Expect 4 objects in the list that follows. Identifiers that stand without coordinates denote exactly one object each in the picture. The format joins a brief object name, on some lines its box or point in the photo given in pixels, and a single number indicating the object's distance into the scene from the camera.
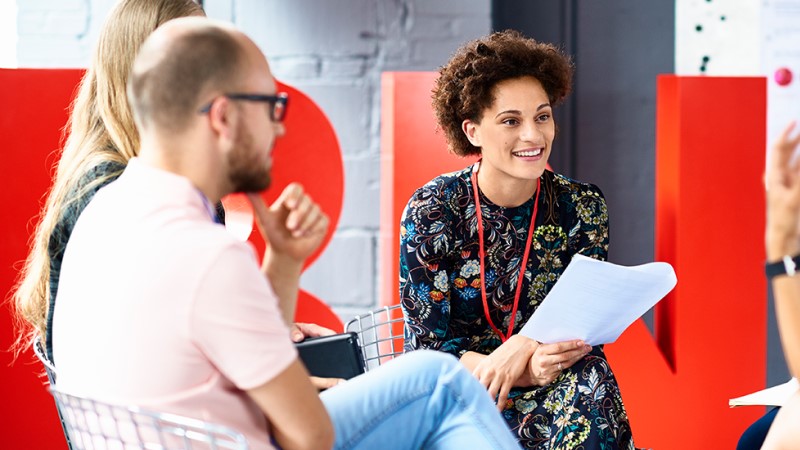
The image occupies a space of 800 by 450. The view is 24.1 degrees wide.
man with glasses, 2.50
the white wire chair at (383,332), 3.81
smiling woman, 3.26
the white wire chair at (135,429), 2.49
